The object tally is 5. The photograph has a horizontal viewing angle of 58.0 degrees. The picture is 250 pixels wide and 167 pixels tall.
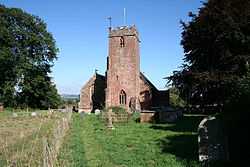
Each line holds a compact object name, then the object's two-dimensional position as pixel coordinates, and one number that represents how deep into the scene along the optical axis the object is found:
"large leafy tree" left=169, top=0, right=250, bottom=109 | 13.11
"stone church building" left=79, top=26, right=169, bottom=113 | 32.58
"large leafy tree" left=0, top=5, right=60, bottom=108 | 33.66
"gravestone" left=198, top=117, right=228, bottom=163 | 6.78
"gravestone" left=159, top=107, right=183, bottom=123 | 18.69
